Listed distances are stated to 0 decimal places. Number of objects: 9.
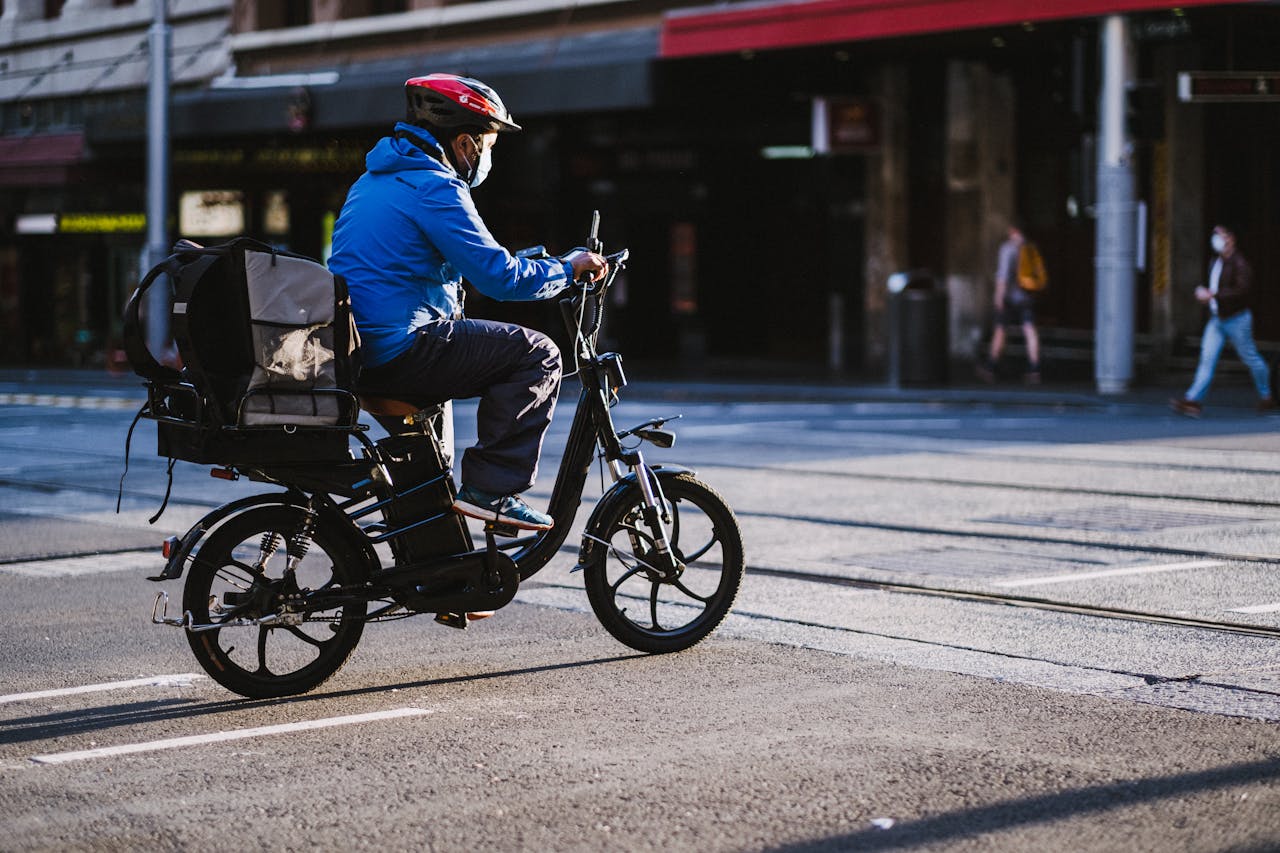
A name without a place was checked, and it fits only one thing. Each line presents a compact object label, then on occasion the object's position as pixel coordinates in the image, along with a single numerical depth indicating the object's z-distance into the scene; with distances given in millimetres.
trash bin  23156
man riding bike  6156
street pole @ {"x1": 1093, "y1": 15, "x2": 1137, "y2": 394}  21781
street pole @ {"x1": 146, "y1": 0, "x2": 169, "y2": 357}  30109
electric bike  6012
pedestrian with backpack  24219
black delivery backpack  5738
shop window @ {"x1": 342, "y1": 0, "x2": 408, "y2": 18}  33475
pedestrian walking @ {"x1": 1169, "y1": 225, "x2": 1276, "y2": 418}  18719
